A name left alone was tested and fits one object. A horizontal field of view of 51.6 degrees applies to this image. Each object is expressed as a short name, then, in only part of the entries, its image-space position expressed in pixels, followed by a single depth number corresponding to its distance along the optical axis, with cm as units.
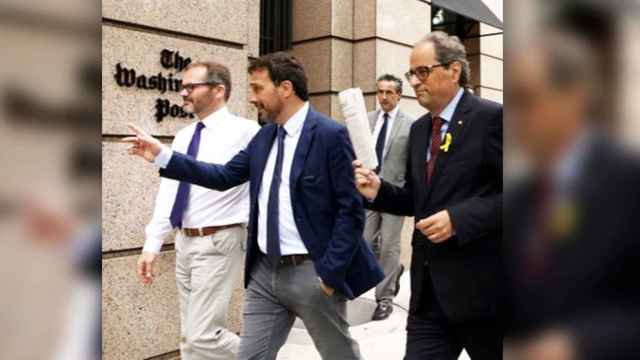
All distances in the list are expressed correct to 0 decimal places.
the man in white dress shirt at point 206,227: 437
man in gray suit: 661
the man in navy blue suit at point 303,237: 352
